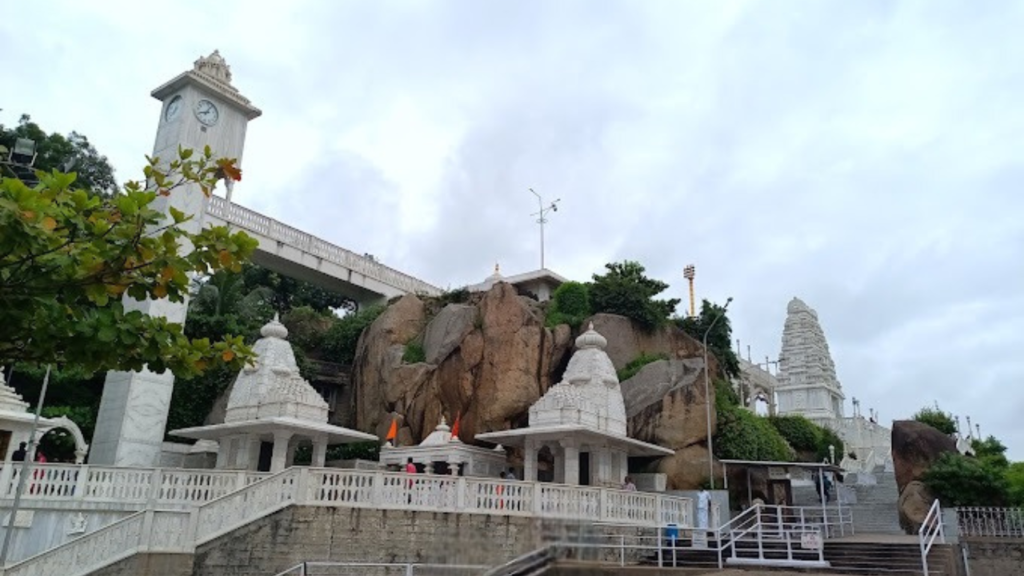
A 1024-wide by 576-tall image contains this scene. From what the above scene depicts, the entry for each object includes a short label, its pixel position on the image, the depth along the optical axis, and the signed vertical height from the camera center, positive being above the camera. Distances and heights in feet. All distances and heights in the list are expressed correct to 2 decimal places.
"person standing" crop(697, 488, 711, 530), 63.05 +1.16
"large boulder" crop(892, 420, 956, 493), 65.36 +6.81
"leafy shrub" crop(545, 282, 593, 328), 91.61 +25.75
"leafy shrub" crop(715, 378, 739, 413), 81.74 +14.16
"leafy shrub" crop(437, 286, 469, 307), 100.37 +28.38
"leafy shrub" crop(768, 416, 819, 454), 102.58 +12.14
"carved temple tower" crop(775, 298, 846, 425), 142.72 +29.05
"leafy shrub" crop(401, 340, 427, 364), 89.25 +18.31
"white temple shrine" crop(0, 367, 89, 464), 57.57 +5.75
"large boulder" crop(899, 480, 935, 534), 61.93 +1.82
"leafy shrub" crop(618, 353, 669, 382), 84.58 +17.20
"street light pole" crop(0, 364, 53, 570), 45.44 +0.16
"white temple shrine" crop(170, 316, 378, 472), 68.59 +7.85
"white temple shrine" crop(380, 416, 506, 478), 70.59 +5.14
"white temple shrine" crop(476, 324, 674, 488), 66.13 +7.25
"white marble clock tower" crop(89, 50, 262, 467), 74.18 +34.51
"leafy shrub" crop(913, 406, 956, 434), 104.99 +15.04
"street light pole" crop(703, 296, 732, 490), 71.51 +7.05
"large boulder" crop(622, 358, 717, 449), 75.56 +11.13
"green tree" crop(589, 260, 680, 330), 90.74 +26.20
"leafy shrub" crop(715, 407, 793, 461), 76.84 +8.46
